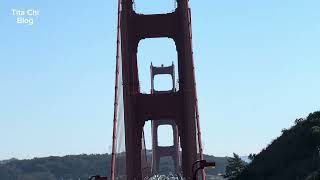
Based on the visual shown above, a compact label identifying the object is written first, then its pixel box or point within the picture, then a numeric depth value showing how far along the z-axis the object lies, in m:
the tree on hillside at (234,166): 90.81
